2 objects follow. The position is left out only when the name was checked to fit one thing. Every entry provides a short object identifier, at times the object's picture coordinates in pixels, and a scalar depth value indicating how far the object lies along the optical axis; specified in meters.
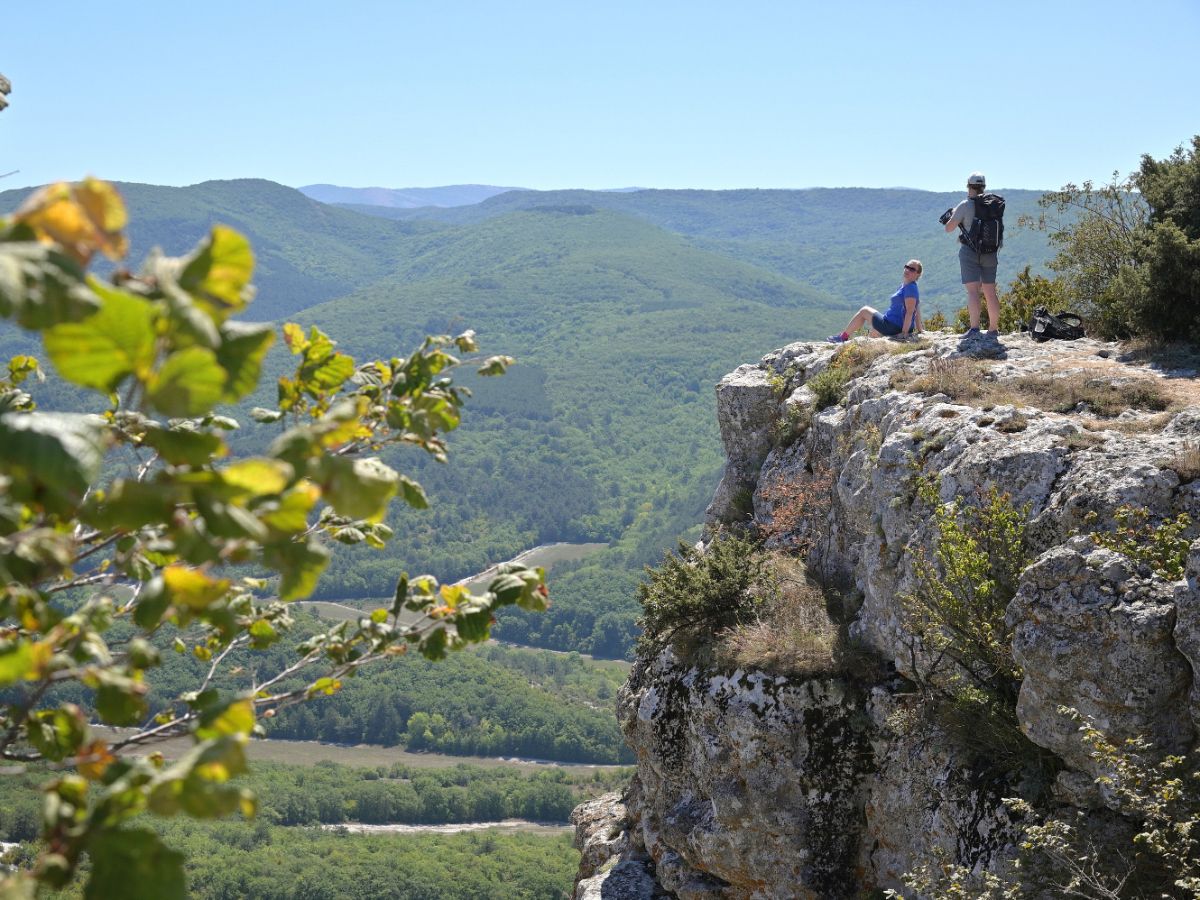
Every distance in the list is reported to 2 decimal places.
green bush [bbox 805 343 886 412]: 12.18
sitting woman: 13.23
